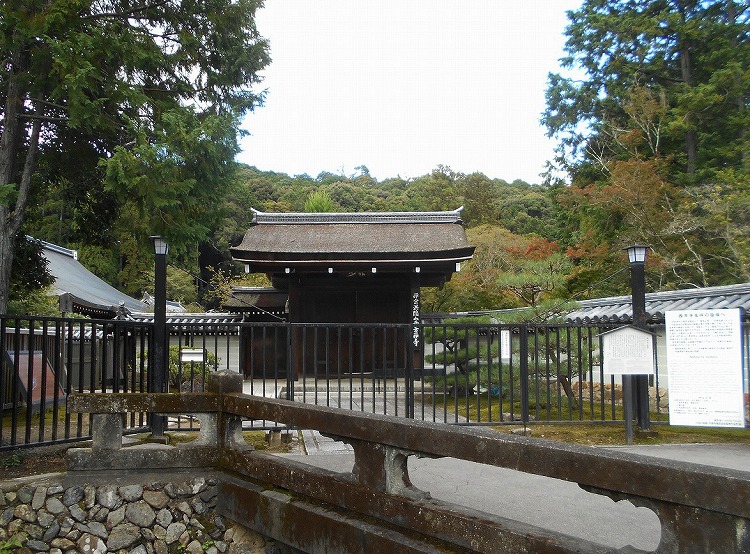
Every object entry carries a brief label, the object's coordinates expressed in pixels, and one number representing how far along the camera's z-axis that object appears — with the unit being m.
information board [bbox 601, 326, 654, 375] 6.97
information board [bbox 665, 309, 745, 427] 5.76
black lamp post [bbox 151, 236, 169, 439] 6.30
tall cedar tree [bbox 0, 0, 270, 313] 6.17
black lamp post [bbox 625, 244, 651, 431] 7.33
